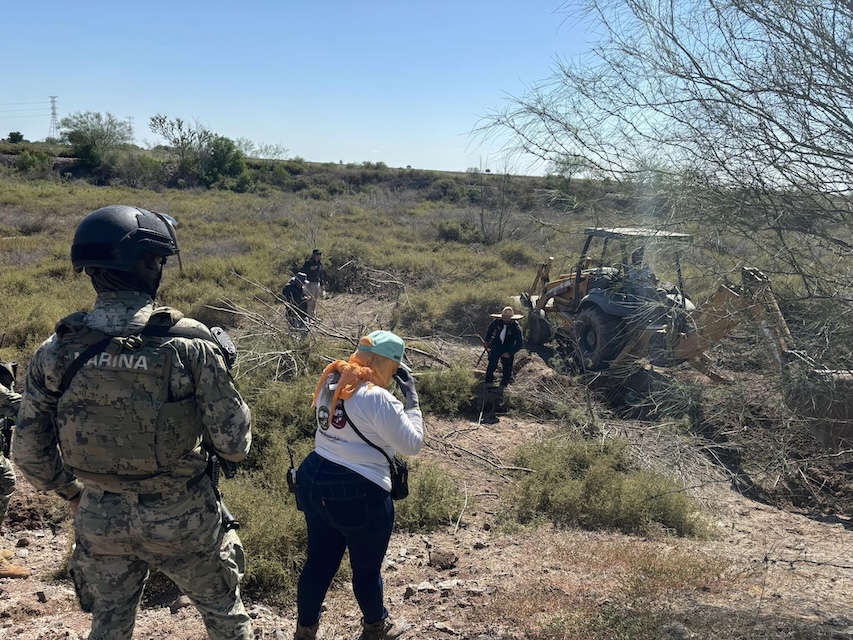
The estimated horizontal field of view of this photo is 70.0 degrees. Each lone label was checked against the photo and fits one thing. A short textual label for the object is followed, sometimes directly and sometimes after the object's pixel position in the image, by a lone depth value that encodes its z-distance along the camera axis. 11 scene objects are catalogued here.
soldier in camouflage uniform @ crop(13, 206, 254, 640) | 2.01
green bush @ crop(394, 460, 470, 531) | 4.68
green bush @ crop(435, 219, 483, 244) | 21.25
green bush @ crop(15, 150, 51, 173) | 31.73
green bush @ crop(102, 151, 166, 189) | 33.69
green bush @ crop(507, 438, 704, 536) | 4.88
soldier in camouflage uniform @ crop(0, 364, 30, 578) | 3.15
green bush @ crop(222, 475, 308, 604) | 3.56
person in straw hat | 8.17
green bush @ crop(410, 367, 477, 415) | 7.71
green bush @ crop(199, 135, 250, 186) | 37.28
